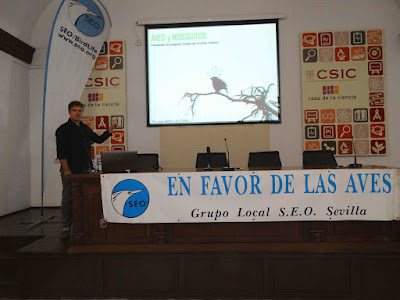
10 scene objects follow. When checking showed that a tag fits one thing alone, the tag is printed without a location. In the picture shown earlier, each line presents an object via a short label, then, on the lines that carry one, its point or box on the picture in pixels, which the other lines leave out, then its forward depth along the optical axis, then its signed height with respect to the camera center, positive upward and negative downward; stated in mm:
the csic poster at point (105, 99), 5465 +1069
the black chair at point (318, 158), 4125 +0
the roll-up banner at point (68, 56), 4379 +1559
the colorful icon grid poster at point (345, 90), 5203 +1112
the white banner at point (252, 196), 2658 -313
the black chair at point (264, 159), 4137 -2
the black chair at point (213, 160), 4293 -7
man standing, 3219 +87
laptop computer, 2852 -2
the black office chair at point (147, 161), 4402 -8
